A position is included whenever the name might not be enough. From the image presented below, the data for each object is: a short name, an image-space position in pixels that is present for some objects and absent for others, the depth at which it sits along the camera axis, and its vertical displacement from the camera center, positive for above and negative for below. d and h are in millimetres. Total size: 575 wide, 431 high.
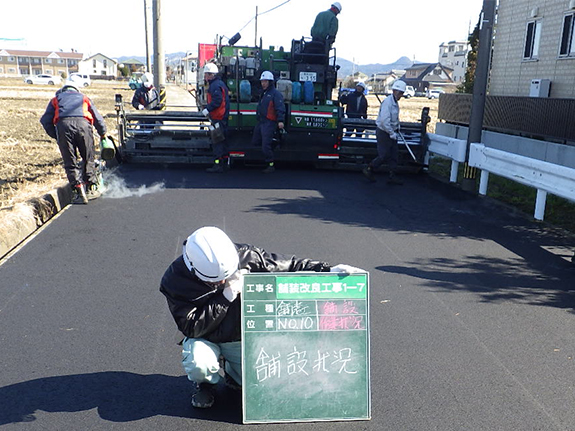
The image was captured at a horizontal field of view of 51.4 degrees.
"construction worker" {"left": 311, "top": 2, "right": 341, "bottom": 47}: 13273 +1104
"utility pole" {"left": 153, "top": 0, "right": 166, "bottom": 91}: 17656 +595
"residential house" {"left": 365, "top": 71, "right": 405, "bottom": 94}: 120594 -532
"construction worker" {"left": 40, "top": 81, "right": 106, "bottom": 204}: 8695 -836
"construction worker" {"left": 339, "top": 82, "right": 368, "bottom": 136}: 15617 -644
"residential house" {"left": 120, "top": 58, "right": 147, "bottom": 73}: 128575 +1502
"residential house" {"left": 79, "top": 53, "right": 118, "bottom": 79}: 139250 +1123
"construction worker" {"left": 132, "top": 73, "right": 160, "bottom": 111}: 17078 -732
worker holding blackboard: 3201 -1262
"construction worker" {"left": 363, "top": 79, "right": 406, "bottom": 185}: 10820 -979
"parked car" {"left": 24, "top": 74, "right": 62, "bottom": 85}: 76000 -1537
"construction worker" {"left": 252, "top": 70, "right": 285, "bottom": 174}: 11664 -755
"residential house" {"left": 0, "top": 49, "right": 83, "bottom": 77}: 137125 +1458
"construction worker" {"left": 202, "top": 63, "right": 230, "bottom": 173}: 11812 -738
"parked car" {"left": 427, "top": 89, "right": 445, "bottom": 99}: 81375 -2174
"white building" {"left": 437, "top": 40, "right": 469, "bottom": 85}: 124750 +5315
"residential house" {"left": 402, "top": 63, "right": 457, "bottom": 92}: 112438 +99
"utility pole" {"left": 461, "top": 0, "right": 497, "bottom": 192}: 10082 -55
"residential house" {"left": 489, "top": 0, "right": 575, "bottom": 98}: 15461 +944
